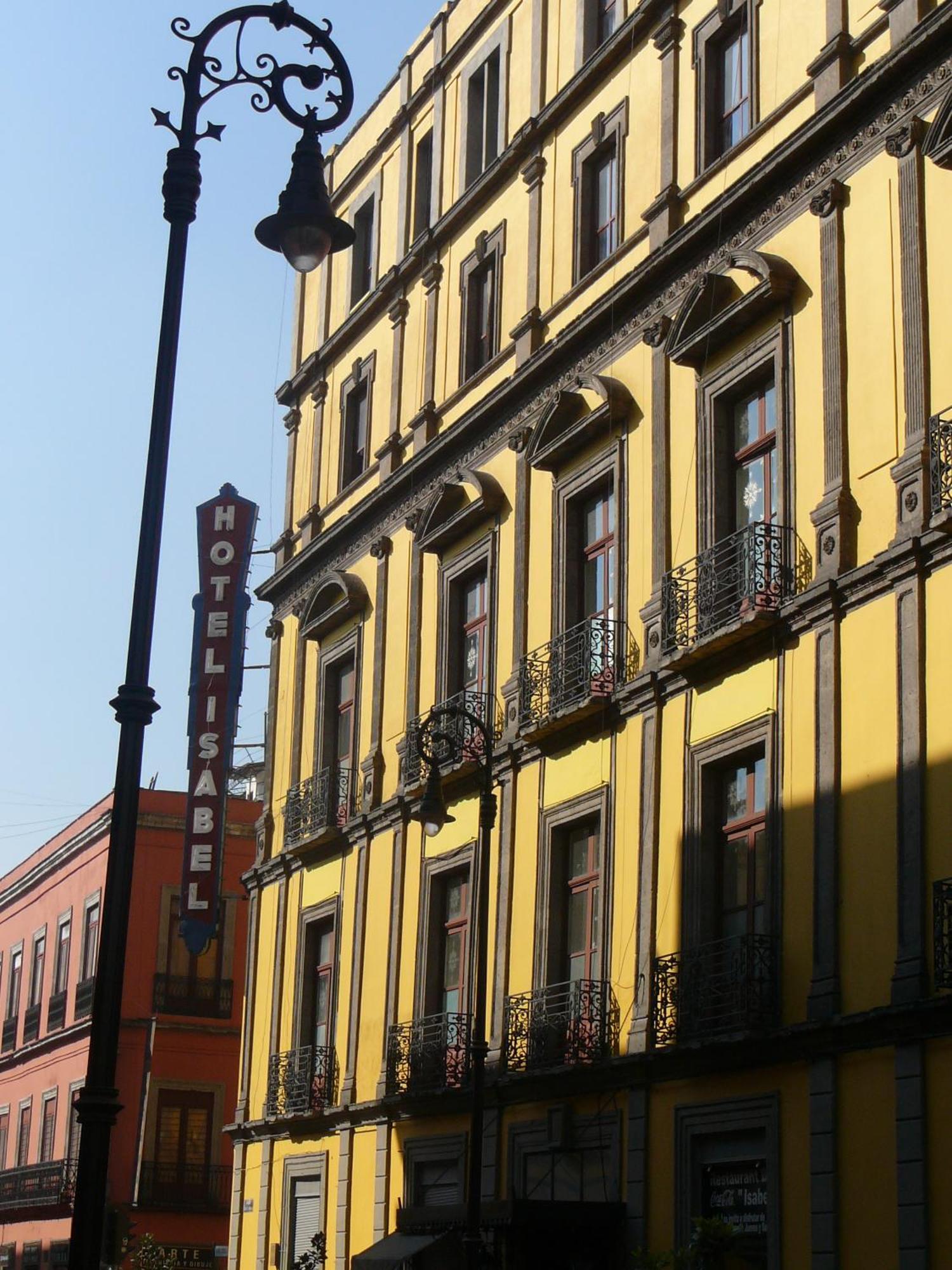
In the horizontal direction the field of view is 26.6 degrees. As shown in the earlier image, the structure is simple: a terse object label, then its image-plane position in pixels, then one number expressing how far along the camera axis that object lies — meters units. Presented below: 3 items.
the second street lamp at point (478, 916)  19.80
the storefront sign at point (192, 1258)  43.09
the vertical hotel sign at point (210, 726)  35.25
